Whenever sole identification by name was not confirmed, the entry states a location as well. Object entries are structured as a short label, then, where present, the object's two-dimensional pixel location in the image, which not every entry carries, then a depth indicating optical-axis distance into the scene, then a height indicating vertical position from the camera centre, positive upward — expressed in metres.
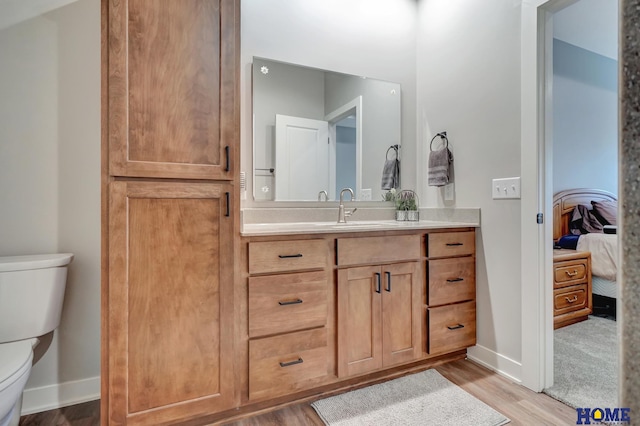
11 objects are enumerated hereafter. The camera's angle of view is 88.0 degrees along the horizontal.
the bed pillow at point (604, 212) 3.45 -0.02
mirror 2.13 +0.55
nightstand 2.55 -0.61
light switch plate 1.83 +0.13
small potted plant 2.45 +0.04
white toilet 1.39 -0.39
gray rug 1.49 -0.94
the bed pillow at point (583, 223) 3.43 -0.14
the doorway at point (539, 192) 1.72 +0.09
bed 2.73 -0.41
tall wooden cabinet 1.30 +0.02
